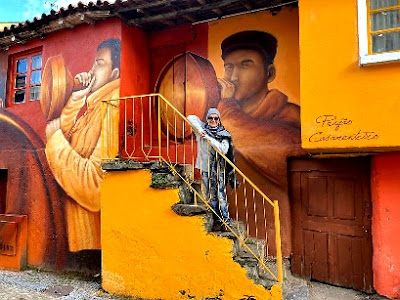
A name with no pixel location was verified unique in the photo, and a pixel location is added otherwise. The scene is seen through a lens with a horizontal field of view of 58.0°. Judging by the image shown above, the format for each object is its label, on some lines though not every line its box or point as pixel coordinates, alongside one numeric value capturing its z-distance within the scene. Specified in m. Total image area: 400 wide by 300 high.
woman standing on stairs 5.54
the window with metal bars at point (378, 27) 5.18
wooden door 6.18
